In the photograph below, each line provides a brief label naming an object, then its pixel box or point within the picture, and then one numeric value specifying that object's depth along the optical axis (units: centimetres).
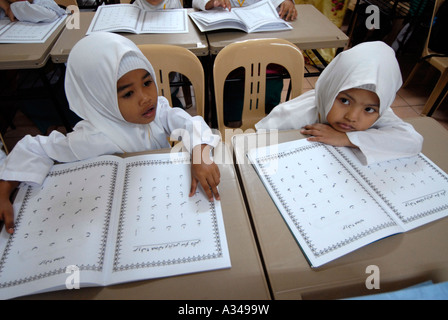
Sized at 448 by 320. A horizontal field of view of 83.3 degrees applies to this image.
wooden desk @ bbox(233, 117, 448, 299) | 49
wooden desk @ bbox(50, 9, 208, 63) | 127
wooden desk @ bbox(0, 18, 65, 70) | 121
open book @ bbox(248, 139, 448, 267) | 56
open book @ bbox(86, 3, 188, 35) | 142
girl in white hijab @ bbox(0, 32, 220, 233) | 67
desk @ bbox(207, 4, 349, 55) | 137
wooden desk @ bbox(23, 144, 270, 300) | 47
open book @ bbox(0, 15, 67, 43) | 134
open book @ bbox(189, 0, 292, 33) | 141
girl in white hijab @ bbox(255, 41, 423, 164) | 75
